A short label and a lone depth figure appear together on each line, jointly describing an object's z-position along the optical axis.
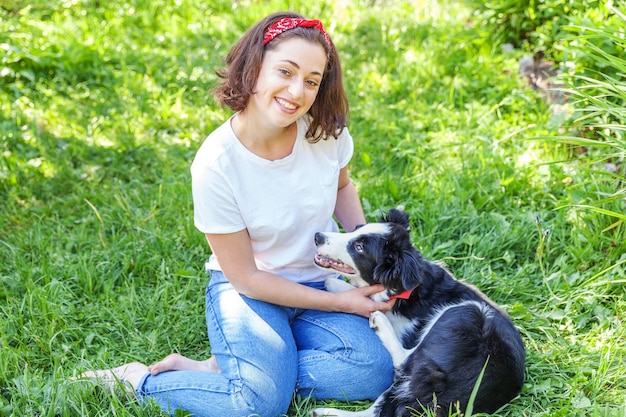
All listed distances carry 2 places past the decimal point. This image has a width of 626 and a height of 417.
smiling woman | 2.49
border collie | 2.42
